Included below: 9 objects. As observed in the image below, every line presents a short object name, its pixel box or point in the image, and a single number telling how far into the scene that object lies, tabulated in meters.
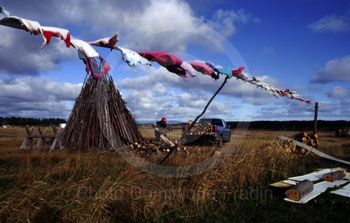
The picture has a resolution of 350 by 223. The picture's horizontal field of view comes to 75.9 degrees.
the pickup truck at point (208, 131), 12.30
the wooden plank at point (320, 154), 7.72
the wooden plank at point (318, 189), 4.19
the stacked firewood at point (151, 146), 8.37
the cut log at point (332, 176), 5.37
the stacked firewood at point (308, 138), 10.74
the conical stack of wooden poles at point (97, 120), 8.73
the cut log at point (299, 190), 4.15
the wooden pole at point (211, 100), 4.53
